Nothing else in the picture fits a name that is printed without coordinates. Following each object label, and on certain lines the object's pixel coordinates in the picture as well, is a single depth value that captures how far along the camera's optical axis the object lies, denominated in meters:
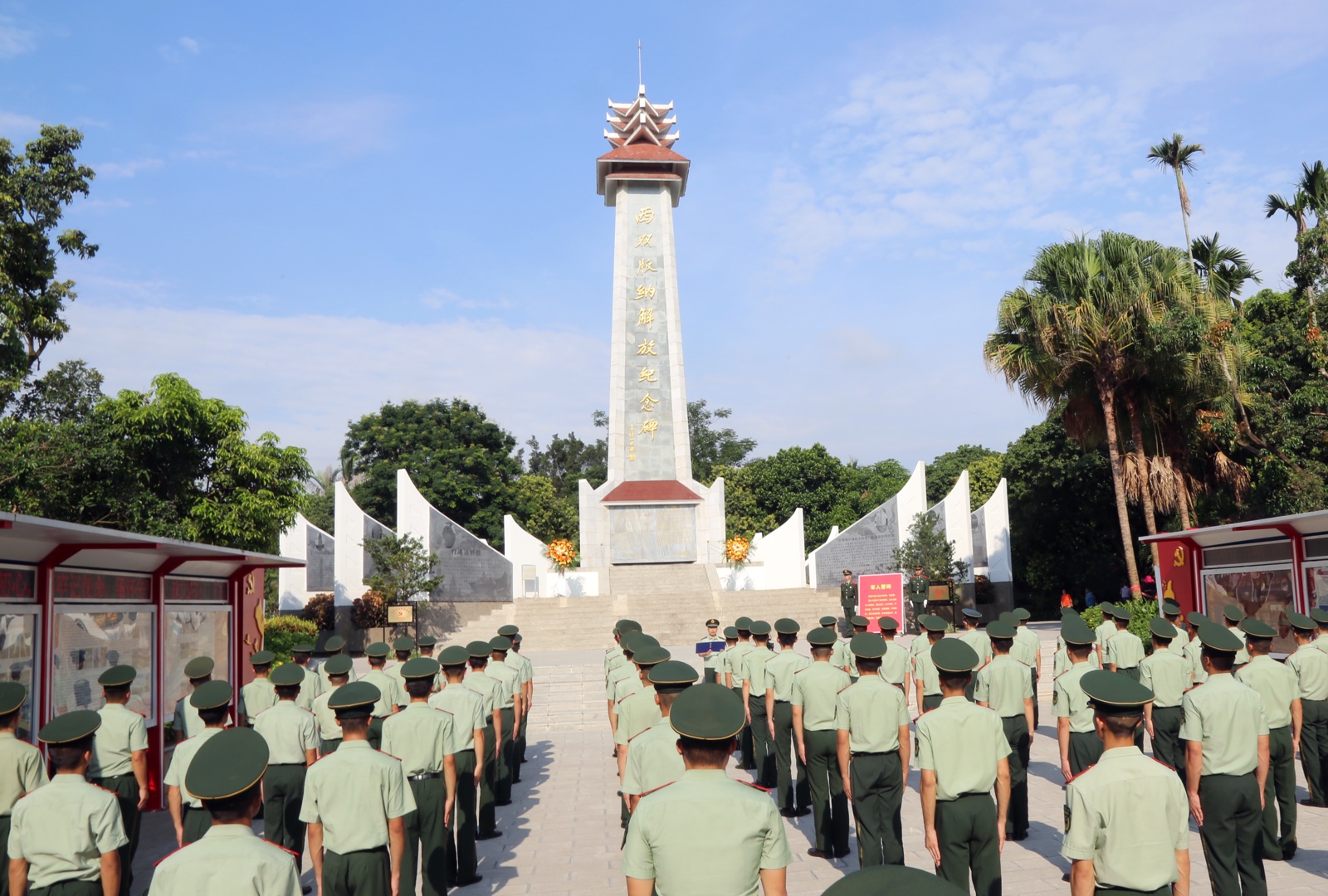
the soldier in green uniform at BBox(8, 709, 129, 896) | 4.01
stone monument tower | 27.39
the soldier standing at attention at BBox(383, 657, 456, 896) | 5.79
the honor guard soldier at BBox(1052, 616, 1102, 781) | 6.45
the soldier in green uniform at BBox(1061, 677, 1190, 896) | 3.50
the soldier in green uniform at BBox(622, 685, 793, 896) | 2.92
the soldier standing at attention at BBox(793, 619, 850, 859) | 7.07
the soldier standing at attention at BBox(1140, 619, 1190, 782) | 7.79
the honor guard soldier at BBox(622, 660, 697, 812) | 4.48
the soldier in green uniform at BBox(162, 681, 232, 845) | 5.17
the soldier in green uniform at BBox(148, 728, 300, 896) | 2.81
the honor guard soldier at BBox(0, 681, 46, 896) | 4.96
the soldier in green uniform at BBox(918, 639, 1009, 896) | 4.71
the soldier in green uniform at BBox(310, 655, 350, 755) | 7.07
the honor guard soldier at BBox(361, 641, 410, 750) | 8.13
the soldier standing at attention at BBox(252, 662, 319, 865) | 6.32
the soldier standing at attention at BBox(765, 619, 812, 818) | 8.22
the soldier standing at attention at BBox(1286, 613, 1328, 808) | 7.39
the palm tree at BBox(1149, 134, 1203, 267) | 28.23
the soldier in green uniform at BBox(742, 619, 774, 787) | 9.02
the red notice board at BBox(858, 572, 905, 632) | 19.61
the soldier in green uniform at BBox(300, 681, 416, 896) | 4.34
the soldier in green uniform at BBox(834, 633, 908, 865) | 5.76
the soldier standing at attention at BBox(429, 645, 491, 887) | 6.78
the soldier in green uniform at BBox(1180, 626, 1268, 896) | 4.95
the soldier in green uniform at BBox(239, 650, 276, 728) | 7.68
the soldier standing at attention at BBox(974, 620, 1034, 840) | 7.60
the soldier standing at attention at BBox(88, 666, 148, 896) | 6.12
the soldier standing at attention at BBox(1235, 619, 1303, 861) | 6.55
